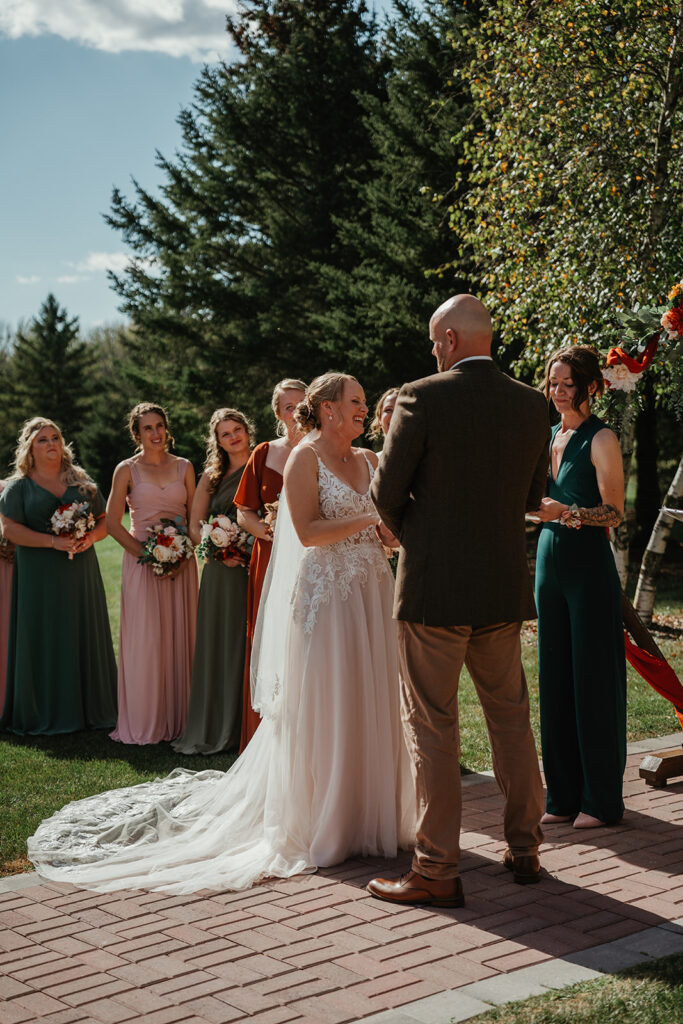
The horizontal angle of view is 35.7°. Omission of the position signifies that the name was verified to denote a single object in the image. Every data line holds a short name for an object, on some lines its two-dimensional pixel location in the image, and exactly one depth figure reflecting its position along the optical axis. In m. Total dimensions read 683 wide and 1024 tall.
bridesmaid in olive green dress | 7.64
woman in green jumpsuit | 5.50
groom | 4.31
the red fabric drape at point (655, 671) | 6.18
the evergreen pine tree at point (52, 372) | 43.50
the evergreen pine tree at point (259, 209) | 23.53
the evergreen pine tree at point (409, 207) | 18.56
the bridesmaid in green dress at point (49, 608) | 8.37
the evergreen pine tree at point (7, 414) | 44.09
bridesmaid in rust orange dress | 7.06
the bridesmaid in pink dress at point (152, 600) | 8.09
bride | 5.10
